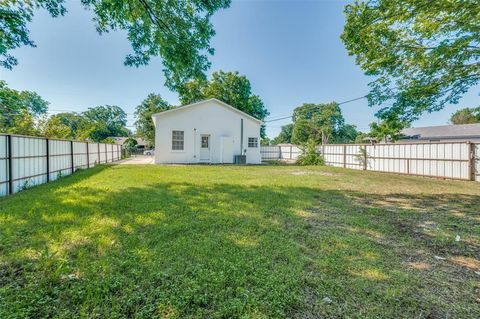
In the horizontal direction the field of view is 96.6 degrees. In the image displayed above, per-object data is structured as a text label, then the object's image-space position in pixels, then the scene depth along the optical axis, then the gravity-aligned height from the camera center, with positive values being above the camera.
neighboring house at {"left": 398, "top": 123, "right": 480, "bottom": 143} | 22.23 +2.40
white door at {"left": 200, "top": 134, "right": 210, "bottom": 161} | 15.45 +0.61
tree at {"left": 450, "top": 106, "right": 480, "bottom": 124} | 37.38 +6.90
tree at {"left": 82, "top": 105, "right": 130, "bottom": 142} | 57.35 +10.99
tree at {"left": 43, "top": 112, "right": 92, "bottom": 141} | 12.88 +1.70
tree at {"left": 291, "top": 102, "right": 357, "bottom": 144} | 43.88 +5.92
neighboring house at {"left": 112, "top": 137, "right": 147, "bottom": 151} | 50.47 +3.00
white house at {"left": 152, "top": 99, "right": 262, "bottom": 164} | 14.71 +1.55
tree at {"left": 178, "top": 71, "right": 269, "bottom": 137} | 25.52 +8.04
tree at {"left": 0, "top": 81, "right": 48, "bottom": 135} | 6.73 +1.82
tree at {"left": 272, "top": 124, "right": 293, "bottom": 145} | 59.31 +5.81
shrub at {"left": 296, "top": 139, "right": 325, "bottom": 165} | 16.64 -0.10
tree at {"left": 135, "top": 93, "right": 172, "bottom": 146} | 35.69 +7.78
